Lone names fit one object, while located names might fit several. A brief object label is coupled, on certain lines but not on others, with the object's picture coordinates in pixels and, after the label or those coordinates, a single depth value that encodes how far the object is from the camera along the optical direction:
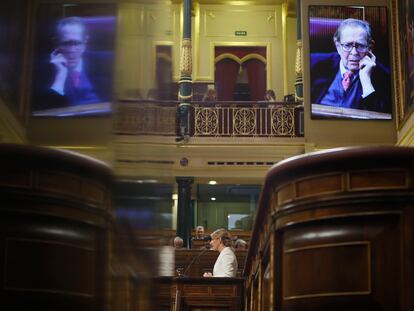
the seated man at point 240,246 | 12.17
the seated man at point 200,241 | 14.73
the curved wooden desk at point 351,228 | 3.00
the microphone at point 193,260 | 11.72
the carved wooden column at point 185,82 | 16.58
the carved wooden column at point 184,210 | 15.63
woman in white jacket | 8.34
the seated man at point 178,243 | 12.68
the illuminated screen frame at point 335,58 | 16.42
